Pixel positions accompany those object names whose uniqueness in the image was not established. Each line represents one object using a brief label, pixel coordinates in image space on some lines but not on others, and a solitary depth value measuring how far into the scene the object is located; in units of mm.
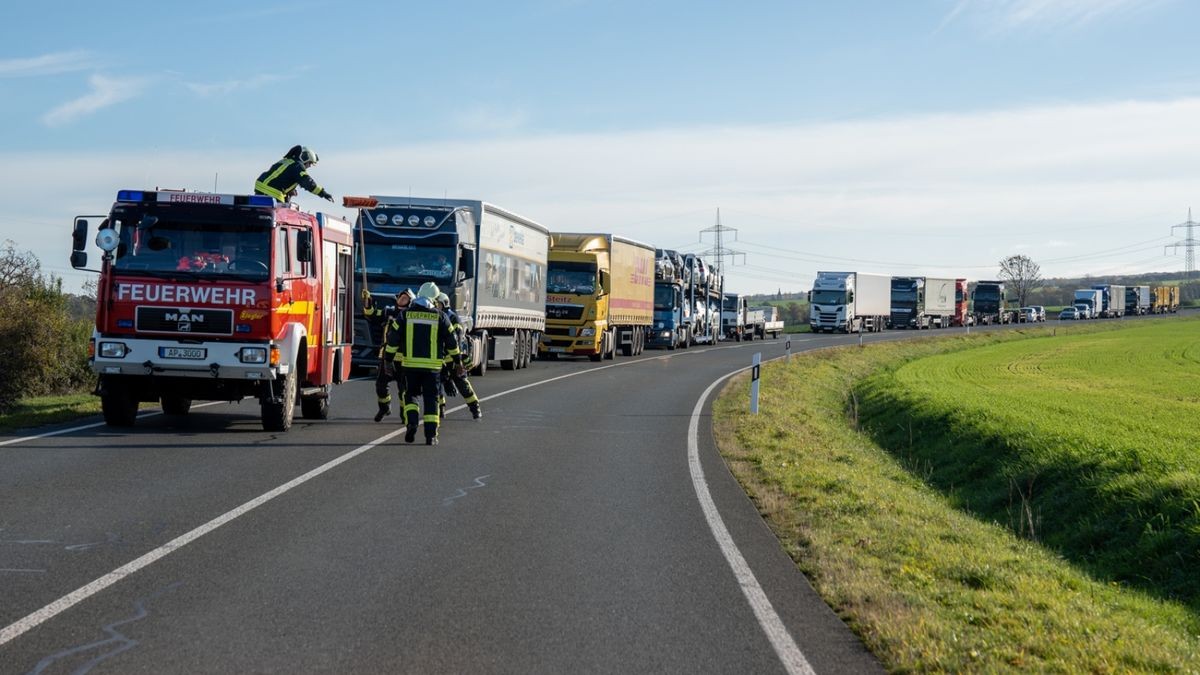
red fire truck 15164
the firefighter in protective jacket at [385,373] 17031
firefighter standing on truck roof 16375
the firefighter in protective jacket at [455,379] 15702
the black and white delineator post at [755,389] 22188
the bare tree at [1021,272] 166250
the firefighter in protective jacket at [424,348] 14992
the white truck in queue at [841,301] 78438
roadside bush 22531
